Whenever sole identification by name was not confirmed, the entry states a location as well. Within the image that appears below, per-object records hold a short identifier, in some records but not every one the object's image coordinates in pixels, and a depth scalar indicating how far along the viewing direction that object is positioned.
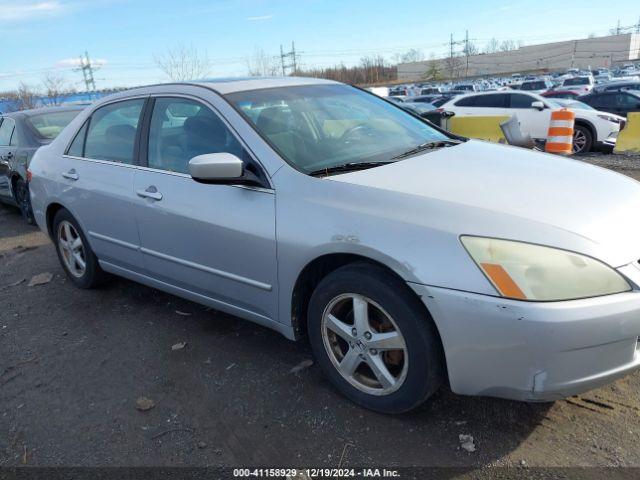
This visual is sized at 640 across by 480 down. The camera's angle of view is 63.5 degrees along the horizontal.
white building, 94.00
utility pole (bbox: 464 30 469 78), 104.64
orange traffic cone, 9.86
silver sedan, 2.05
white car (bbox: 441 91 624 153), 11.41
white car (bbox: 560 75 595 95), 34.90
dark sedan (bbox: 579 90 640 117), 16.77
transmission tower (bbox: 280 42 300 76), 78.18
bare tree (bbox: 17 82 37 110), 26.97
